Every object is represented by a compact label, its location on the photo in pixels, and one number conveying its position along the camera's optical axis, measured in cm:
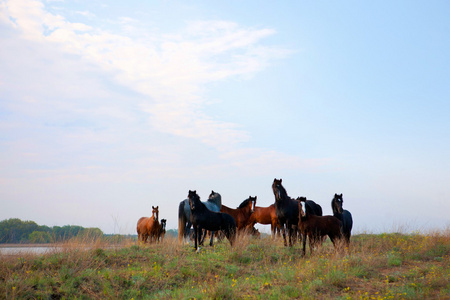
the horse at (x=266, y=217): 2116
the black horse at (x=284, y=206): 1536
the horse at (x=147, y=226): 1880
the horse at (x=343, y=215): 1540
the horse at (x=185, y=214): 1925
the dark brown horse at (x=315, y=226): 1401
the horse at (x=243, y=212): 1941
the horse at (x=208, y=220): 1501
